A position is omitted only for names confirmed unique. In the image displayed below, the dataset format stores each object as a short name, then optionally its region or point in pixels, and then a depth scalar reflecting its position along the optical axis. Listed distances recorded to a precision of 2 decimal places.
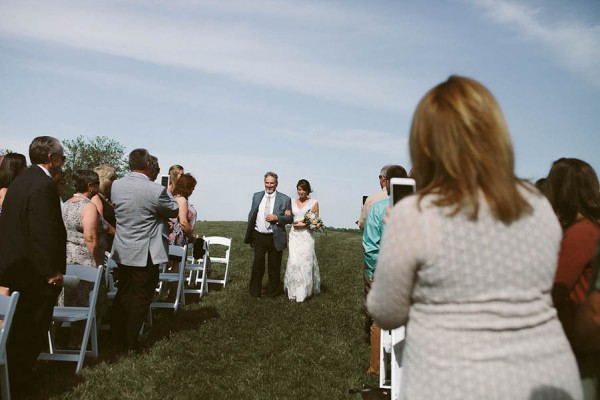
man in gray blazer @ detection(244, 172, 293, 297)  12.11
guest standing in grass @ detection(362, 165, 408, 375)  6.33
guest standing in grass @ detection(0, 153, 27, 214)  6.61
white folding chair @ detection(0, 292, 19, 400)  4.80
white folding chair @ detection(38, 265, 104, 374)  6.61
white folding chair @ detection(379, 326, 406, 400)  2.99
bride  12.00
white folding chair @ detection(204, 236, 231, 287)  13.16
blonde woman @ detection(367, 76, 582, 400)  1.94
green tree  64.56
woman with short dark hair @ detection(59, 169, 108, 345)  7.15
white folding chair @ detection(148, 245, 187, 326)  9.81
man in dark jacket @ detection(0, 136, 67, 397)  5.42
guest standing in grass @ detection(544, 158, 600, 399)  2.85
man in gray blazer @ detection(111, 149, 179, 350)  7.25
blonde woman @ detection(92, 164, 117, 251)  8.44
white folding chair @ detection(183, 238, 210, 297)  11.77
